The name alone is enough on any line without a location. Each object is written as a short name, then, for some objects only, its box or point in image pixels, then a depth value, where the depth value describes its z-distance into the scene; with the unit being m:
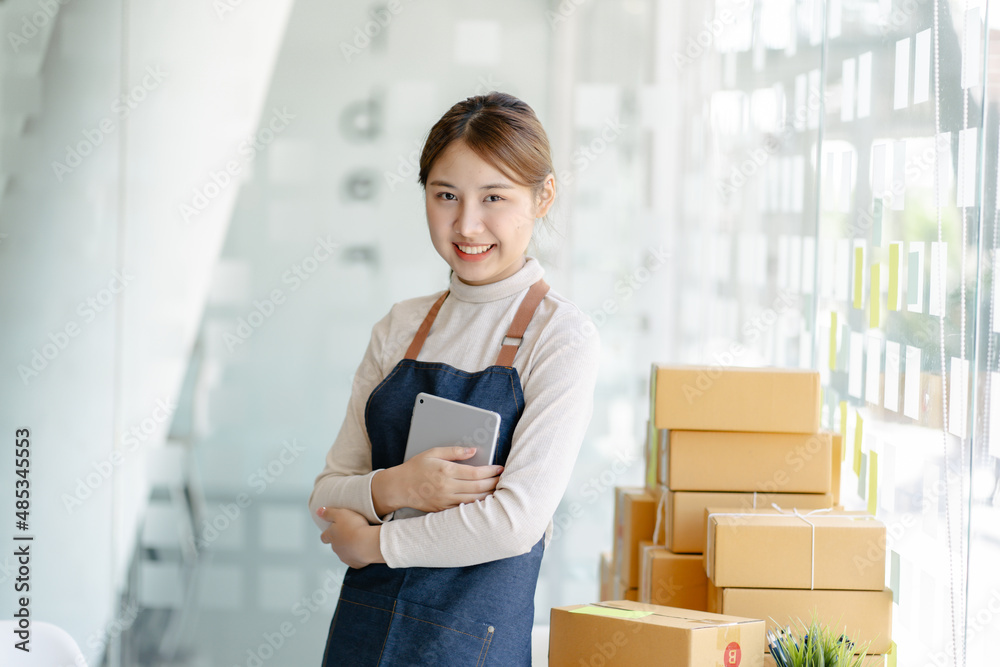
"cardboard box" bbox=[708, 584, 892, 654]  3.10
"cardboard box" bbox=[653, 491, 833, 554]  3.23
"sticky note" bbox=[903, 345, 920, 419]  3.21
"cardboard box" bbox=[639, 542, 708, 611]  3.22
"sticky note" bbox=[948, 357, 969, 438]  3.09
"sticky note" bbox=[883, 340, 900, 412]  3.28
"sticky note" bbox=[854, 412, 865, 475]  3.40
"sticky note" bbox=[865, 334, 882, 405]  3.36
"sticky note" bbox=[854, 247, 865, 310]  3.45
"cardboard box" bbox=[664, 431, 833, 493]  3.22
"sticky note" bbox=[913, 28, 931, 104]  3.22
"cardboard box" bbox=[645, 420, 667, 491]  3.32
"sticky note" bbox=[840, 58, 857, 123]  3.52
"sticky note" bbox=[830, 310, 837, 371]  3.58
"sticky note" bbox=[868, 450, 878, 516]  3.33
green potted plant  2.97
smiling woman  2.89
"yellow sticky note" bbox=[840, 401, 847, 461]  3.50
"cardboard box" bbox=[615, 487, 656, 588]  3.37
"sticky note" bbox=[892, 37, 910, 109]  3.29
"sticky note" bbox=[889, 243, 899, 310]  3.29
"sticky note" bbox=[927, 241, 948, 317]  3.13
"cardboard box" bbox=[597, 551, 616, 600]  3.57
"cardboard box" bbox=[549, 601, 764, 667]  2.95
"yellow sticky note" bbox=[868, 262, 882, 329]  3.37
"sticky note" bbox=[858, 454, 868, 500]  3.36
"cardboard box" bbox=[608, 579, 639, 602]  3.38
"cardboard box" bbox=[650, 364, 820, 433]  3.20
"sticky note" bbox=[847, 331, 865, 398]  3.44
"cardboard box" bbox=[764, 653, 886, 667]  3.10
